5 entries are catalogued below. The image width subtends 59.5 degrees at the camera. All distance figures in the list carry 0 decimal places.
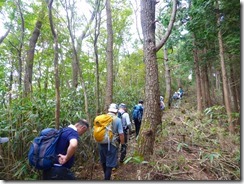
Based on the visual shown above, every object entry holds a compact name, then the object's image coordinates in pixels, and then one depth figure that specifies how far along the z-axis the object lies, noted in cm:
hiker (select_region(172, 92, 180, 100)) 1327
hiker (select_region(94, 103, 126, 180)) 340
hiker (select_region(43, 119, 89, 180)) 239
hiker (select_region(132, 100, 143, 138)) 580
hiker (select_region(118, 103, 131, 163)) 469
